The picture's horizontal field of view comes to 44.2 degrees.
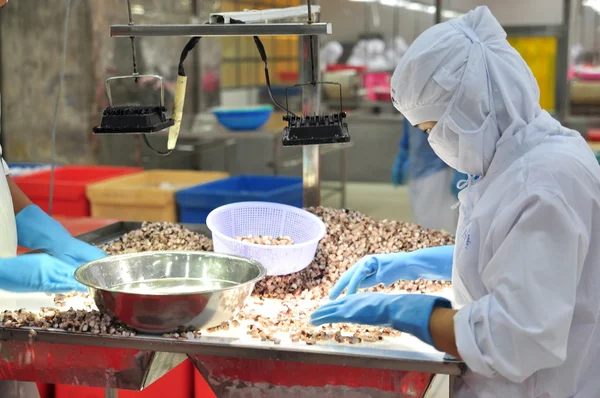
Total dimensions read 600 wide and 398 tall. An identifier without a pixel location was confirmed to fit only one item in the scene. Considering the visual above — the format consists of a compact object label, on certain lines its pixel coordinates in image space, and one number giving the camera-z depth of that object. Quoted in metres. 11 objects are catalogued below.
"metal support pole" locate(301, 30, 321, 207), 2.50
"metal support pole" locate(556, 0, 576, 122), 5.36
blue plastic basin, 4.64
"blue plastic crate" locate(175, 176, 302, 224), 3.85
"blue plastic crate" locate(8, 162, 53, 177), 4.30
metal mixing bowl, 1.59
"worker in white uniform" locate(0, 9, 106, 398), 1.79
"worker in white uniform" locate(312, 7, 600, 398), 1.34
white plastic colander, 2.02
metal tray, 2.52
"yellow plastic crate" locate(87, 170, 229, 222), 3.89
